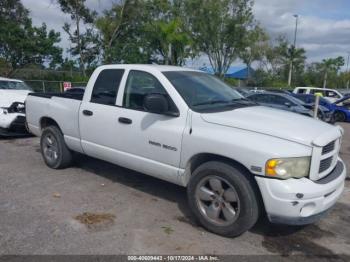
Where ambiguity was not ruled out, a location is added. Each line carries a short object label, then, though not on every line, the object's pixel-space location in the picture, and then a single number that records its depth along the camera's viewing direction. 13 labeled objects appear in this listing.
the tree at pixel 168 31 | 33.84
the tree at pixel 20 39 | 25.94
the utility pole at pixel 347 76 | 69.50
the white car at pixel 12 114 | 9.27
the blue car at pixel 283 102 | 14.45
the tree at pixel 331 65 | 61.86
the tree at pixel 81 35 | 28.69
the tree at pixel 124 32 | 32.81
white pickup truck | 3.71
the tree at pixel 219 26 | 33.91
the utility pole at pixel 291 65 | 49.79
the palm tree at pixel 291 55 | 52.88
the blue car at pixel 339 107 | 18.80
